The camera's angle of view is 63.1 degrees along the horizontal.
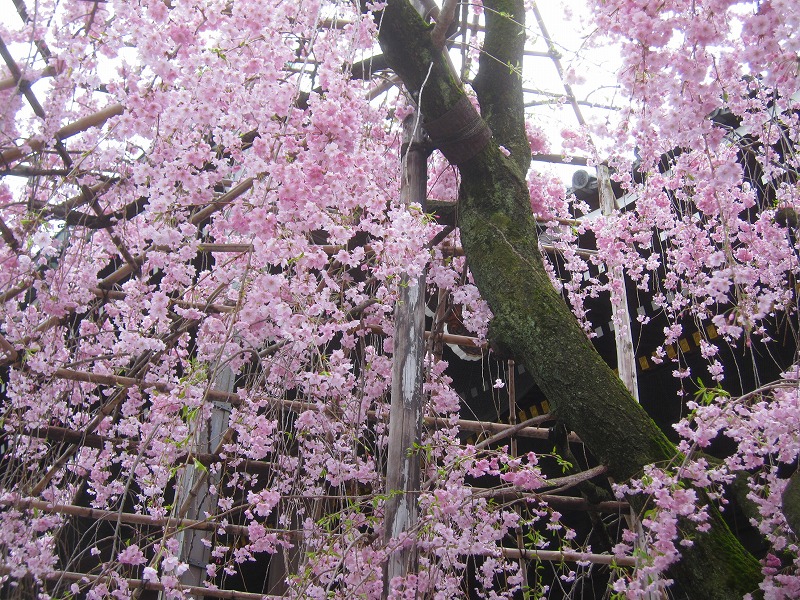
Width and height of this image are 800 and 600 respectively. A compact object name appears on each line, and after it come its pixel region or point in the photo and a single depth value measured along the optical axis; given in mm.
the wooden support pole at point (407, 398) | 2559
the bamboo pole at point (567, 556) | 3080
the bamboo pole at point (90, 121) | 2641
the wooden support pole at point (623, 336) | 4105
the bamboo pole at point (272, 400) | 2975
